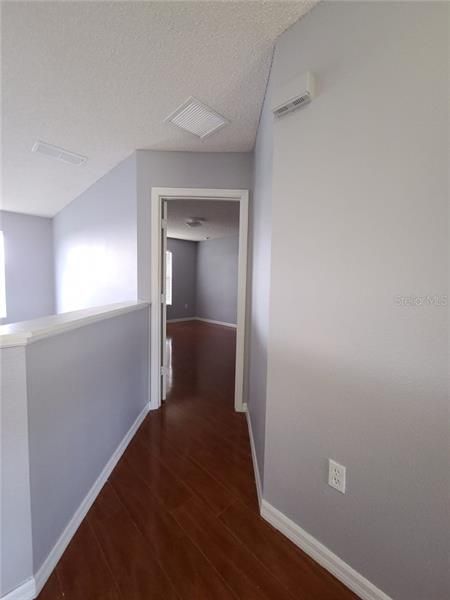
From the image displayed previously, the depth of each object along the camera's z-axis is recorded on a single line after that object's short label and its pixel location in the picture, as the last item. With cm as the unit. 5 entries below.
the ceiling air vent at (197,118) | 162
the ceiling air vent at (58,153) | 209
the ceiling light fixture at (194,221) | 459
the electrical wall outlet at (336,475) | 98
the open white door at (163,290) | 225
